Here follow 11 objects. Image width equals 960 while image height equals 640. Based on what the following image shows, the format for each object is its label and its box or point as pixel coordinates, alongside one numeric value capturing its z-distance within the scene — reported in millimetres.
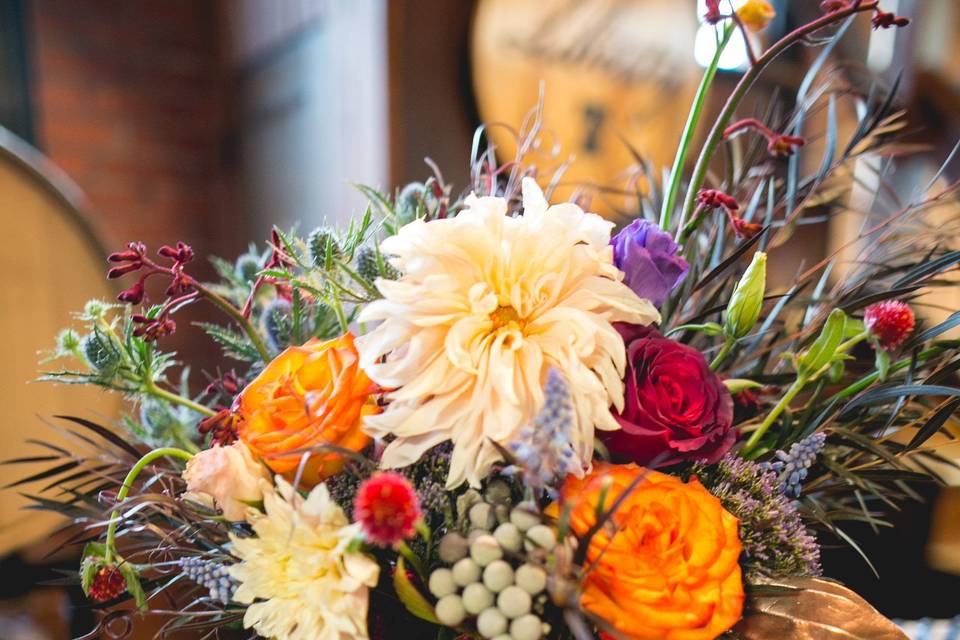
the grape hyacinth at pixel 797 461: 332
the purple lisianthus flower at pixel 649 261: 334
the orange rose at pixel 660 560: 278
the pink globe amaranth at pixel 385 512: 240
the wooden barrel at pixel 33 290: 678
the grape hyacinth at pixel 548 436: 243
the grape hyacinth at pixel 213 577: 307
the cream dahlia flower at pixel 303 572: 270
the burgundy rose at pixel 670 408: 321
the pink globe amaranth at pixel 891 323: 328
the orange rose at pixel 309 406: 316
